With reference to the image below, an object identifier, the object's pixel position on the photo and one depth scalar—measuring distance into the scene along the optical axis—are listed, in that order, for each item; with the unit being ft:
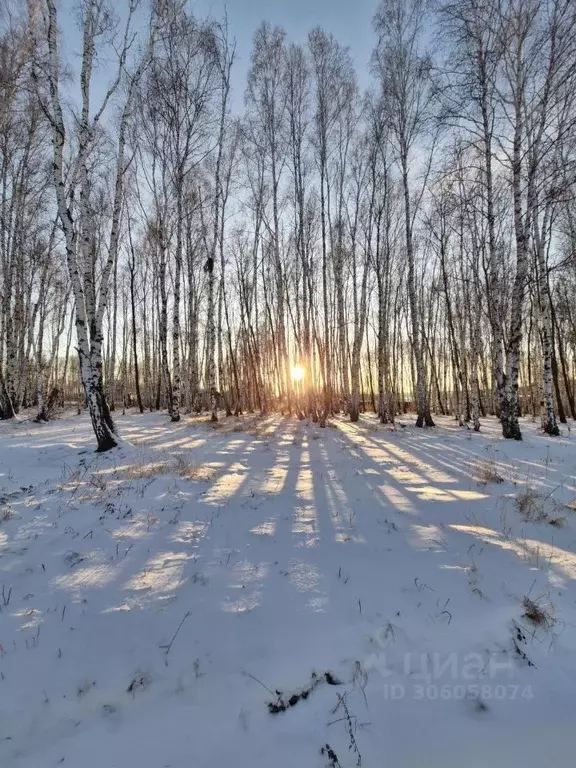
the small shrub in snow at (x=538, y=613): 9.09
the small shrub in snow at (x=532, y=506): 14.98
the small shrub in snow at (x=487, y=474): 19.80
